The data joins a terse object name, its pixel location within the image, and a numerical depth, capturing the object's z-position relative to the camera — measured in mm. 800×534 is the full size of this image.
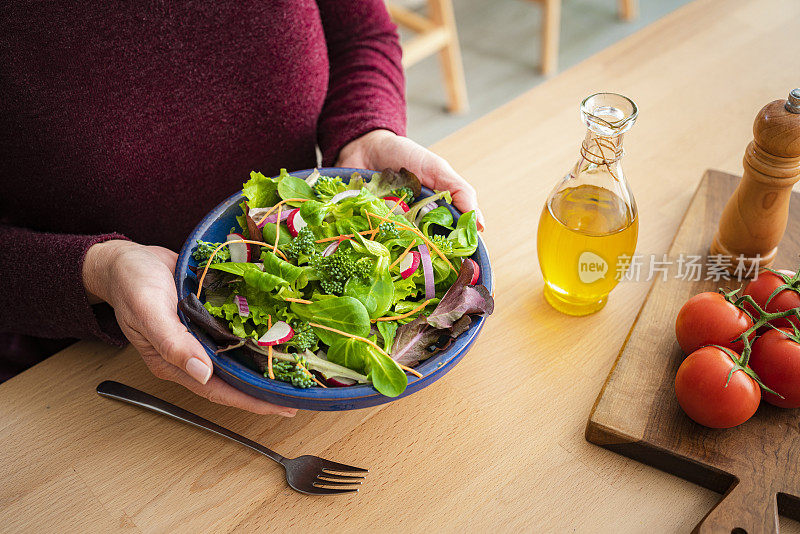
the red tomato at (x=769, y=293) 860
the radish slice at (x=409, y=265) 846
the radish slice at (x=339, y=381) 758
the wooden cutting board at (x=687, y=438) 748
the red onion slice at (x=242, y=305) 816
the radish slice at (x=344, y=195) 944
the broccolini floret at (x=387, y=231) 878
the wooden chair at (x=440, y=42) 2803
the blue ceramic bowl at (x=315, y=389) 731
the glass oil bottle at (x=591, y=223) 885
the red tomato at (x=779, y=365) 790
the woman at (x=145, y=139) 966
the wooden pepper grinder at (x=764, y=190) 893
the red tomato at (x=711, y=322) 836
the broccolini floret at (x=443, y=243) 872
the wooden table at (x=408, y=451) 796
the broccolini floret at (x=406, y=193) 965
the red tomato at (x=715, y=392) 778
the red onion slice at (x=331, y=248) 879
